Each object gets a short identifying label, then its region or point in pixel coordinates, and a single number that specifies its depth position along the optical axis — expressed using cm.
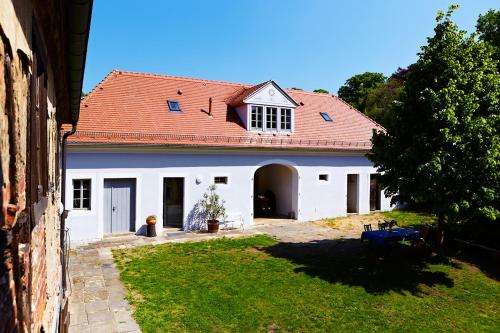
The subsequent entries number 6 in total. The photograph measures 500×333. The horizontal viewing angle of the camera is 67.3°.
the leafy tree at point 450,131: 980
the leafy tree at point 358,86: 4850
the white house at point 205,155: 1486
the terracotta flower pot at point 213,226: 1652
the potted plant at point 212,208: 1656
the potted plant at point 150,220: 1539
